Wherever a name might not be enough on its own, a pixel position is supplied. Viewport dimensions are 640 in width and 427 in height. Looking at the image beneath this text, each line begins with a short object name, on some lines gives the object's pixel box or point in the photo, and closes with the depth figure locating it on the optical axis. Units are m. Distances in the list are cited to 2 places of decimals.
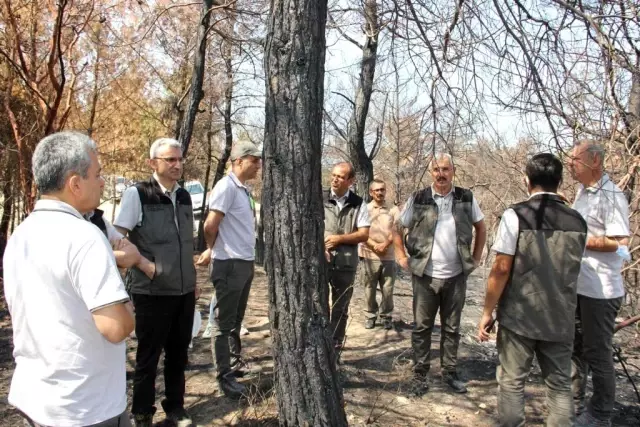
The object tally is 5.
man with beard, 5.67
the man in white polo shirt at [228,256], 3.50
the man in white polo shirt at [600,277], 3.04
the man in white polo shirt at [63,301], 1.52
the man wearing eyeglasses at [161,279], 2.94
